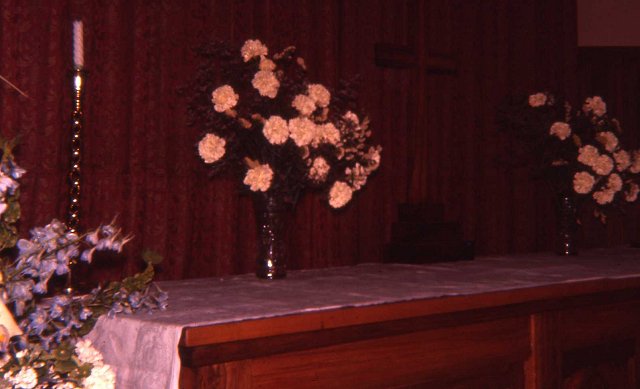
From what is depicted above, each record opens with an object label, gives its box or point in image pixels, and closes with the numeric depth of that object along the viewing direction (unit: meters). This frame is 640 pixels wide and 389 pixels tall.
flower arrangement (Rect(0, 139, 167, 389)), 1.36
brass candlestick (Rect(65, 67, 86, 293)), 2.03
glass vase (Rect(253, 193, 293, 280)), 2.48
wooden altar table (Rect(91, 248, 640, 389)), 1.70
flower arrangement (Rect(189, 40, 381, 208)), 2.39
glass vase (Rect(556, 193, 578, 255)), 3.38
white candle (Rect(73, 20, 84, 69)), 2.00
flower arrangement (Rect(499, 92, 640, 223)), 3.27
